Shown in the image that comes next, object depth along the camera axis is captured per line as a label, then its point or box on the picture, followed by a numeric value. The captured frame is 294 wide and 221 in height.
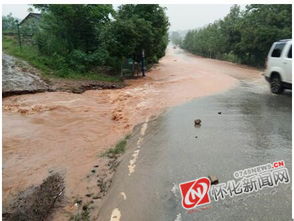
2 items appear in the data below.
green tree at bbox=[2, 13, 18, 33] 28.56
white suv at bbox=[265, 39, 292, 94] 7.97
